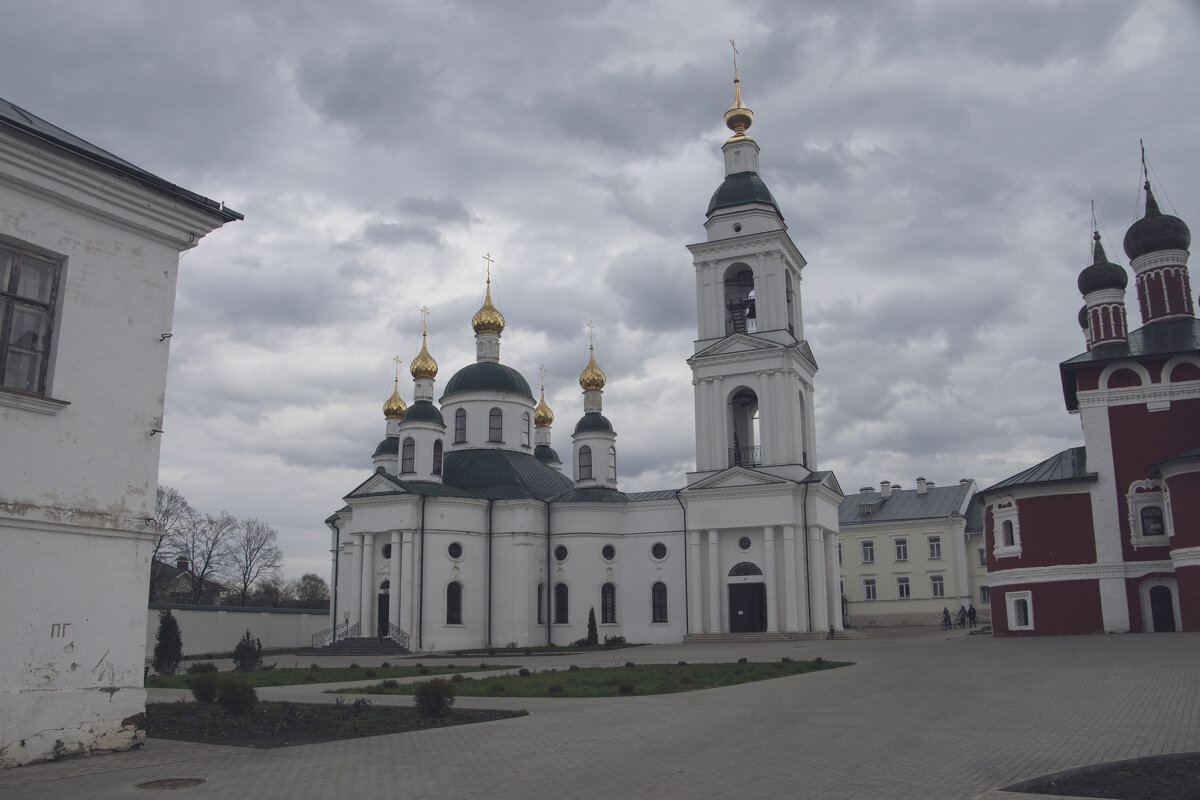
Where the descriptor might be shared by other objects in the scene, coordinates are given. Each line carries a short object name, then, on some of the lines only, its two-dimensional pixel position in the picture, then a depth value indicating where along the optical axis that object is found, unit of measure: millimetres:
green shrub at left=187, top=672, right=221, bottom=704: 14242
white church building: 39281
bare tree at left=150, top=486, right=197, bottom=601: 64562
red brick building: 30281
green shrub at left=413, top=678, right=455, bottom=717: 13344
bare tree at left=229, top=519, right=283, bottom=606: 73500
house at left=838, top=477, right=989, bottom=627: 56188
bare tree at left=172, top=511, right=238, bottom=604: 66438
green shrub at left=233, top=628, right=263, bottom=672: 25812
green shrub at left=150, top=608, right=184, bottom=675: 26125
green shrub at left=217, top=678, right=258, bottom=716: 13031
